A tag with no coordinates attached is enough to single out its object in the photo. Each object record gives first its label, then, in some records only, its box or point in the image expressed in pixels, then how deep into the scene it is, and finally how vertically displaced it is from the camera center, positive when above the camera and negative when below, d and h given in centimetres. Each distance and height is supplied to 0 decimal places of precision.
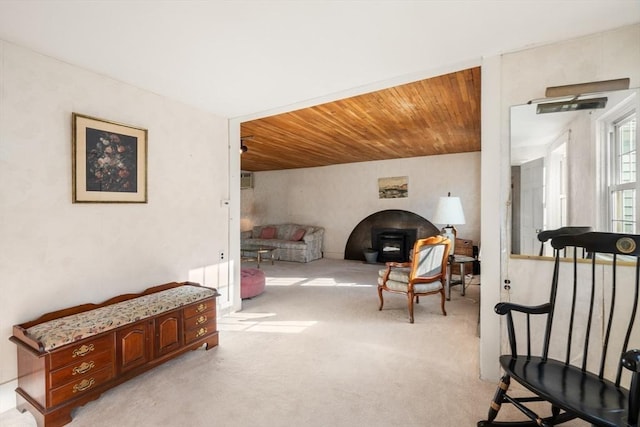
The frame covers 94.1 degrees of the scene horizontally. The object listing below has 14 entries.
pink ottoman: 407 -98
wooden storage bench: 173 -89
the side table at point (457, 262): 405 -72
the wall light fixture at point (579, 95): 179 +73
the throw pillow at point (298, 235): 749 -56
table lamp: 415 +1
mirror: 179 +31
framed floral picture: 227 +42
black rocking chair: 121 -76
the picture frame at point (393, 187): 682 +59
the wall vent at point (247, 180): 888 +98
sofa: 711 -69
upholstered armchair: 333 -71
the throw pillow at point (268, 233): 795 -54
